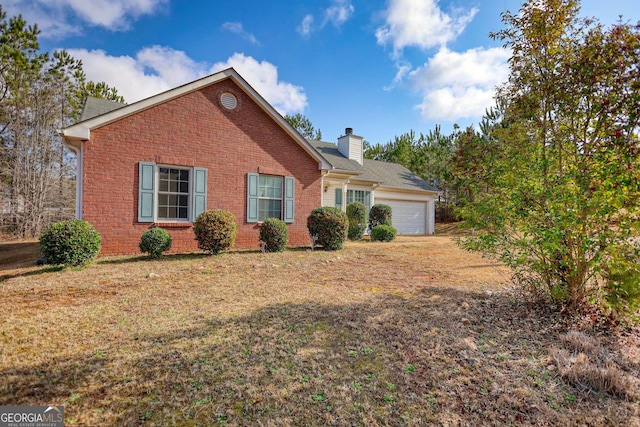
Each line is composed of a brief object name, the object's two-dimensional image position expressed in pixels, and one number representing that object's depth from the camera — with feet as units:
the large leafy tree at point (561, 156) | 11.46
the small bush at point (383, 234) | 44.55
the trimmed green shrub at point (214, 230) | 27.73
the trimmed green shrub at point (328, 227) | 33.76
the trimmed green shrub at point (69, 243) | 21.39
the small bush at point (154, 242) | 26.91
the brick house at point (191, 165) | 27.50
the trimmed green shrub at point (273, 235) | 31.53
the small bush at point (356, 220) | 46.11
